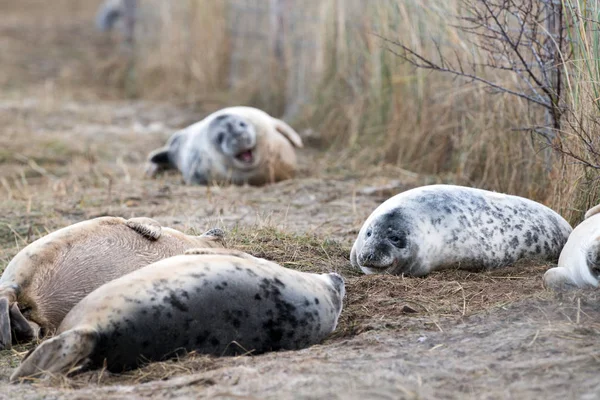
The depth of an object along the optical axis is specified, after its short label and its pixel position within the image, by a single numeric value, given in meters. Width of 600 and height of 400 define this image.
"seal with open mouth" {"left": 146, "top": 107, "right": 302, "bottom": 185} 15.71
